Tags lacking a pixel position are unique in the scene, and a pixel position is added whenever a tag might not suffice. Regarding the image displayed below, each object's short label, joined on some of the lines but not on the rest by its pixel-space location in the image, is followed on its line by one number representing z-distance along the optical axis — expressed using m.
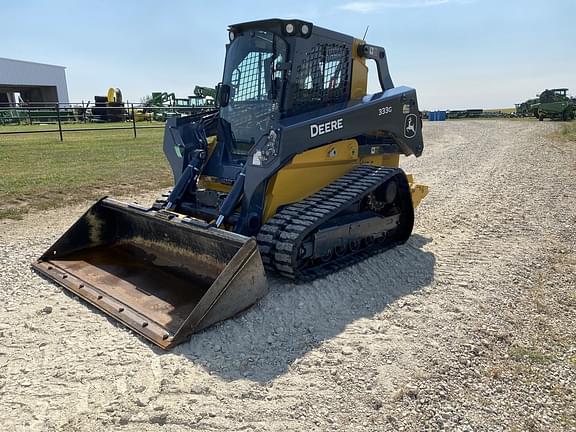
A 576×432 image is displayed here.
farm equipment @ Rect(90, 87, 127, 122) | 30.92
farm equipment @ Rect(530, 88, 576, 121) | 34.44
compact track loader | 4.18
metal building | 44.34
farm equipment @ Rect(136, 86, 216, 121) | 32.03
